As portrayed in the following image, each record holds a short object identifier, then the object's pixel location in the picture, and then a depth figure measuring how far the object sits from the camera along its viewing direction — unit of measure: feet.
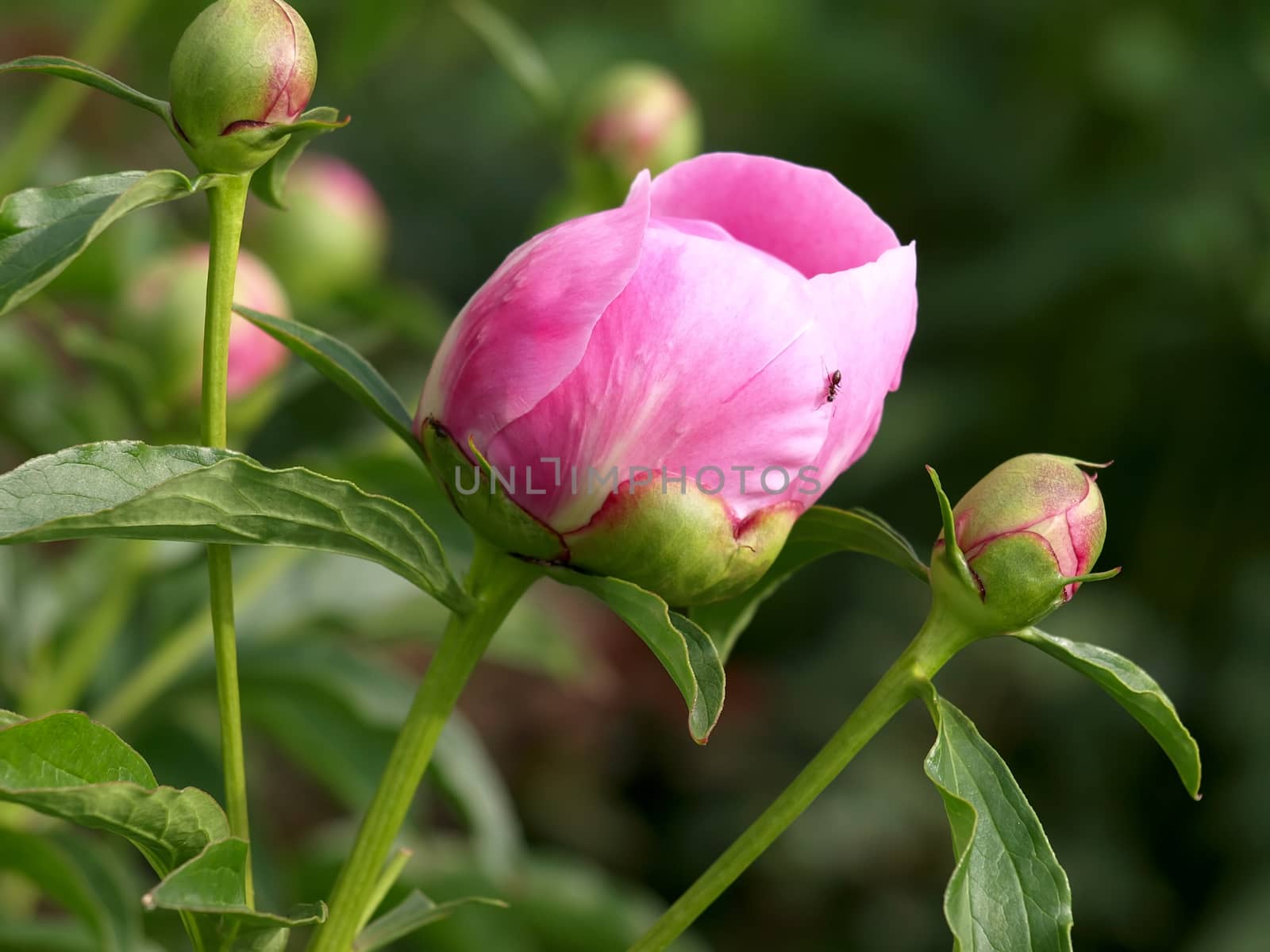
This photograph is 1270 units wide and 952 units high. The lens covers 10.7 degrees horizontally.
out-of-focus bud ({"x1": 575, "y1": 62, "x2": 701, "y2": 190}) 4.78
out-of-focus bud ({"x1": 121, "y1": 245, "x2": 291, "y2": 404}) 4.09
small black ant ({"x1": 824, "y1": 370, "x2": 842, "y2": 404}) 3.39
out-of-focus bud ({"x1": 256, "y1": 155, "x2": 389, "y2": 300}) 5.37
